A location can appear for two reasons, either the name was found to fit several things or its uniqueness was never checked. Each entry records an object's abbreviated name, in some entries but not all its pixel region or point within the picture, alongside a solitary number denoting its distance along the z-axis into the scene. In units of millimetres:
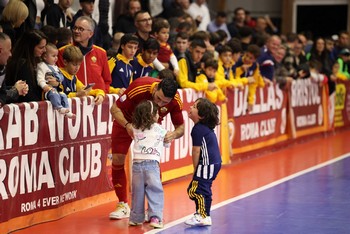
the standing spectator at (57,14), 14789
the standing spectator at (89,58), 13039
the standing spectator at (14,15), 12789
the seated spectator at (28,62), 11570
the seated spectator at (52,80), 11453
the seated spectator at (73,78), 12167
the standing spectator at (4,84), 10672
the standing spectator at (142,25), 15406
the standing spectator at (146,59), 14180
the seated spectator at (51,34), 13250
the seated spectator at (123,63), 13852
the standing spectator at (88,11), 15102
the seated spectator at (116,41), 15906
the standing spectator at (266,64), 19094
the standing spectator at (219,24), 21802
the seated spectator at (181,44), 15992
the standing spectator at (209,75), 15750
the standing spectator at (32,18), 13578
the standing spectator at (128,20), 17266
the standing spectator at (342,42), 25156
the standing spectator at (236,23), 22312
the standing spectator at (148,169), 10992
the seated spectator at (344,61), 24266
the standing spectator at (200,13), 21422
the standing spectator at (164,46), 15555
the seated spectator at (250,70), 17969
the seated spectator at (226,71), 16766
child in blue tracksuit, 11297
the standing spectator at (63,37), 13180
